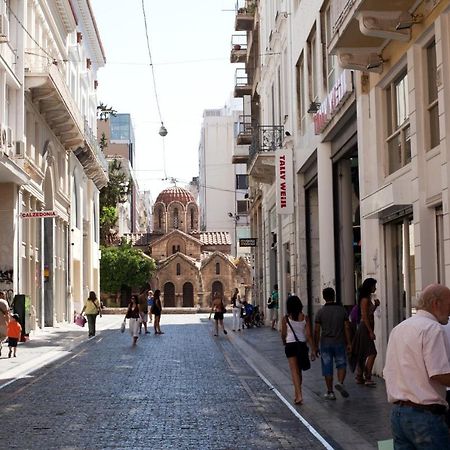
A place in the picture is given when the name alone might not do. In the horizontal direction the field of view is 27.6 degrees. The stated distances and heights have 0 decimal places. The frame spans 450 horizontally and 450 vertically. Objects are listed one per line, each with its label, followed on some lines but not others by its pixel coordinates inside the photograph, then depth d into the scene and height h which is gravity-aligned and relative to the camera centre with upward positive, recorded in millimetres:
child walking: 21812 -814
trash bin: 26986 -251
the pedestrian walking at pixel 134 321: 26469 -704
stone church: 96812 +2864
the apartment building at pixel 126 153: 104188 +17993
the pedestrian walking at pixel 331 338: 13391 -674
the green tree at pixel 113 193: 68750 +7856
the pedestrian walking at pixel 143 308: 30678 -403
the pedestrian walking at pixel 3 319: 20641 -433
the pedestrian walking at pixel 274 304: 34250 -422
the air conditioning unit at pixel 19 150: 29486 +4819
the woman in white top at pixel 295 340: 12977 -671
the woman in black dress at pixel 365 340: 14523 -791
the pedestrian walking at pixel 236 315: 35031 -819
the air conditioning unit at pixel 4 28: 26000 +7867
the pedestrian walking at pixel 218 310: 31908 -561
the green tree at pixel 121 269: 89000 +2744
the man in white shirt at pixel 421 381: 5309 -535
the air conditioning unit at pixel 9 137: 28327 +5105
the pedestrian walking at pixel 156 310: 32688 -517
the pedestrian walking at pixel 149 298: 39156 -77
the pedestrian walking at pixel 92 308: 30438 -355
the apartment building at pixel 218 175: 118312 +15523
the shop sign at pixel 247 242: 39875 +2255
